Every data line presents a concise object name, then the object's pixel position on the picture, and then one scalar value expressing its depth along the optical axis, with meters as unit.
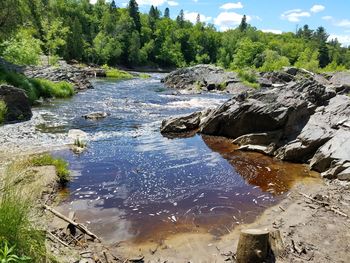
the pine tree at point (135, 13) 135.12
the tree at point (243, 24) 196.75
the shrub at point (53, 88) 33.91
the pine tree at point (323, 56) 135.55
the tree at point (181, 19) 181.43
